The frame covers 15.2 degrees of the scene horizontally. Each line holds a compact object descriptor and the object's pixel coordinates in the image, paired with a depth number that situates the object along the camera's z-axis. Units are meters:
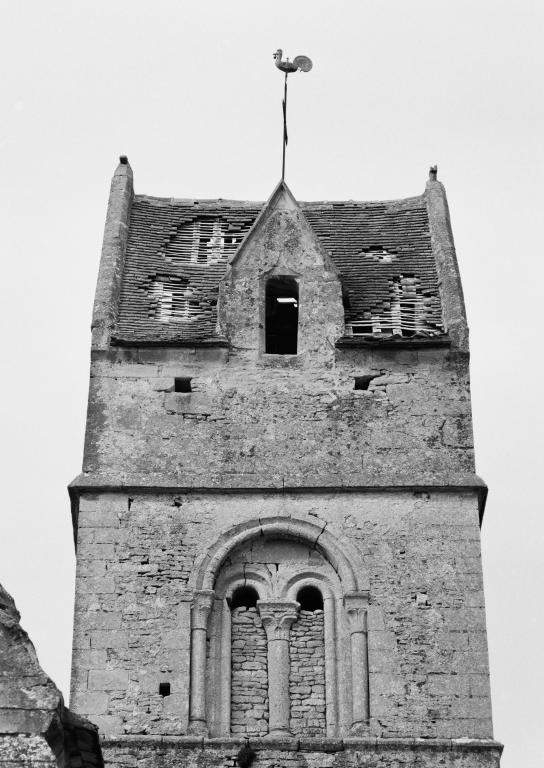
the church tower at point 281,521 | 20.83
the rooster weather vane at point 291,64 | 26.88
